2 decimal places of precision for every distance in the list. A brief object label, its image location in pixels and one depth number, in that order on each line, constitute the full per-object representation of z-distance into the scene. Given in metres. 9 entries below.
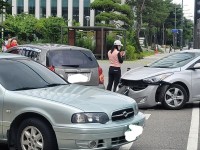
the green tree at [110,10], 50.56
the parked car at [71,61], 10.12
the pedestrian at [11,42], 20.89
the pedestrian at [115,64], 12.79
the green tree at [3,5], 18.78
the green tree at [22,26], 48.06
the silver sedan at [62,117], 5.88
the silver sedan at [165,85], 11.05
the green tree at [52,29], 42.12
